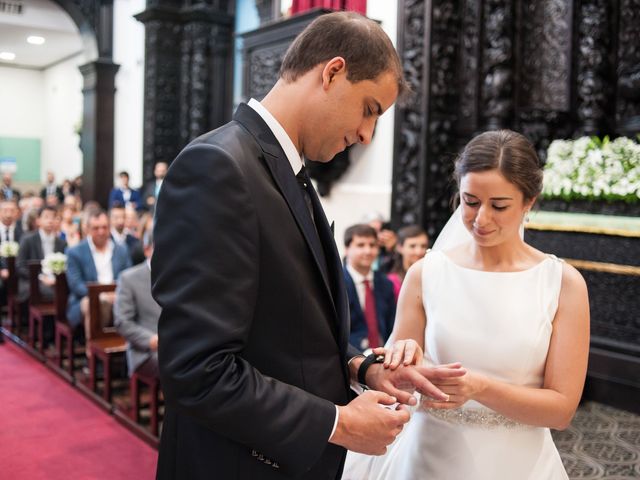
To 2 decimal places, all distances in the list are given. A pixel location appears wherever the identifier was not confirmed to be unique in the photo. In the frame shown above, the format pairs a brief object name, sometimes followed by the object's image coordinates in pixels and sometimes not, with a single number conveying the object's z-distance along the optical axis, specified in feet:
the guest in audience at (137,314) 16.17
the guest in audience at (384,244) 19.56
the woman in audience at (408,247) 16.74
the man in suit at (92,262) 21.34
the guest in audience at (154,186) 36.14
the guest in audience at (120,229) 27.28
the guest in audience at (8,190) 57.36
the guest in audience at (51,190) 58.49
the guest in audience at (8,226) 30.53
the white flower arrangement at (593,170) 16.55
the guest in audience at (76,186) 53.21
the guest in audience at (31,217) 31.19
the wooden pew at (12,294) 26.94
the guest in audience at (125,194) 39.58
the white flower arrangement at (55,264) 23.47
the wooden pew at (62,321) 21.06
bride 6.91
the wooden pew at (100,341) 18.25
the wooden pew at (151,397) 15.57
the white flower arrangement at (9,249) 28.40
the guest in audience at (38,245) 26.22
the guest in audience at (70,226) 29.07
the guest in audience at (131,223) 29.86
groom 4.61
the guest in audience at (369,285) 14.98
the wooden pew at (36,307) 23.56
